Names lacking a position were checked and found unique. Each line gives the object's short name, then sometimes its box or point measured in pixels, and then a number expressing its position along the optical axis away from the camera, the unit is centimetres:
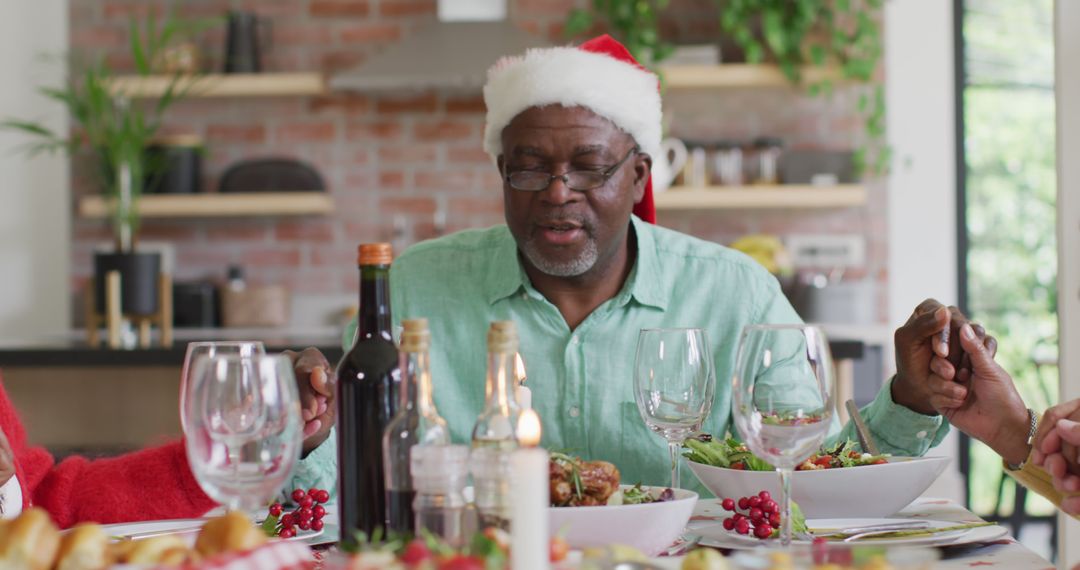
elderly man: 161
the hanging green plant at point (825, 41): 399
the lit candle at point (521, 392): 92
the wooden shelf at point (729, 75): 403
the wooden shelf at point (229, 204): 415
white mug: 386
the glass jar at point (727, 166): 412
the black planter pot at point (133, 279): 348
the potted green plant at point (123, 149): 350
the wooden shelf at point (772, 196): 403
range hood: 399
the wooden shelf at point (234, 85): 413
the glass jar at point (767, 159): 412
